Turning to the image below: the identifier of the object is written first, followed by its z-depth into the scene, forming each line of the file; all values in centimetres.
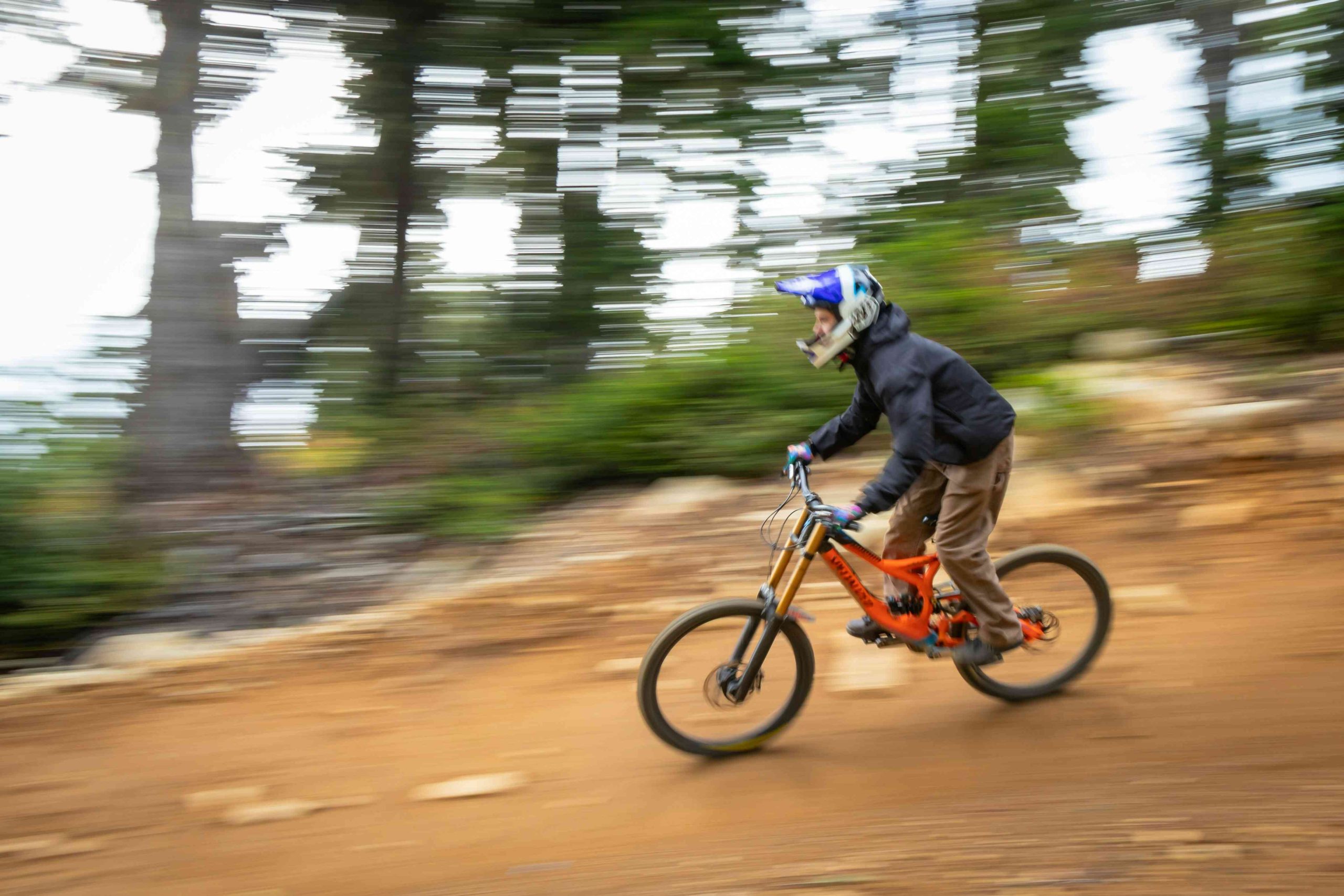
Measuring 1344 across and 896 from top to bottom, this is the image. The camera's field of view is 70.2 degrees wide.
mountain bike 391
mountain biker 372
